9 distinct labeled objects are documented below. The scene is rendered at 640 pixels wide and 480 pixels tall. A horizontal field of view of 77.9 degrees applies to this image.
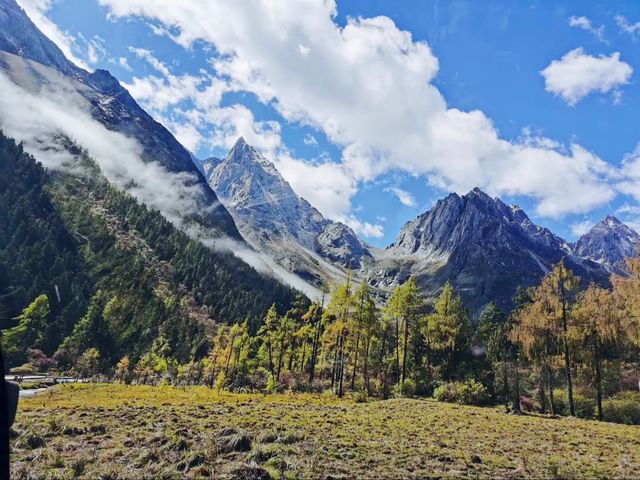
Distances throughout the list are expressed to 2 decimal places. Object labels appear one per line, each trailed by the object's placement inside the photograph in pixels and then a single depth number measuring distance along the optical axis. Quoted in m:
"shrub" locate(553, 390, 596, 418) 39.12
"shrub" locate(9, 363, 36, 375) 79.56
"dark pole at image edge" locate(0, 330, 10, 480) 4.69
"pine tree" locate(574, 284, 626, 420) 34.19
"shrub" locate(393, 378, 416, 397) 46.73
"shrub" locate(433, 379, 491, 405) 41.81
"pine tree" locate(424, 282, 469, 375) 60.06
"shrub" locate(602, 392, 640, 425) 34.31
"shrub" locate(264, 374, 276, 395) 50.99
